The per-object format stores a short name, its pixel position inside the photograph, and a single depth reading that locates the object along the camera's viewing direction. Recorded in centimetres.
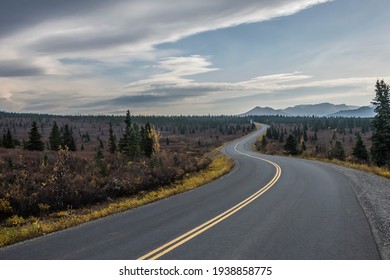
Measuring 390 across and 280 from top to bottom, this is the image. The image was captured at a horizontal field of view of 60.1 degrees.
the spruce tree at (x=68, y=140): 6388
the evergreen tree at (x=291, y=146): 6328
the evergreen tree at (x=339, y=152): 5502
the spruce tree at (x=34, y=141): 5275
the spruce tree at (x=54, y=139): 6647
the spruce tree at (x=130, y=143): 5298
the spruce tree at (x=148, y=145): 6050
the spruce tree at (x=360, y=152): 5594
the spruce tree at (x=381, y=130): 4056
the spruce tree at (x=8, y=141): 5556
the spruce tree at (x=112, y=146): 6335
